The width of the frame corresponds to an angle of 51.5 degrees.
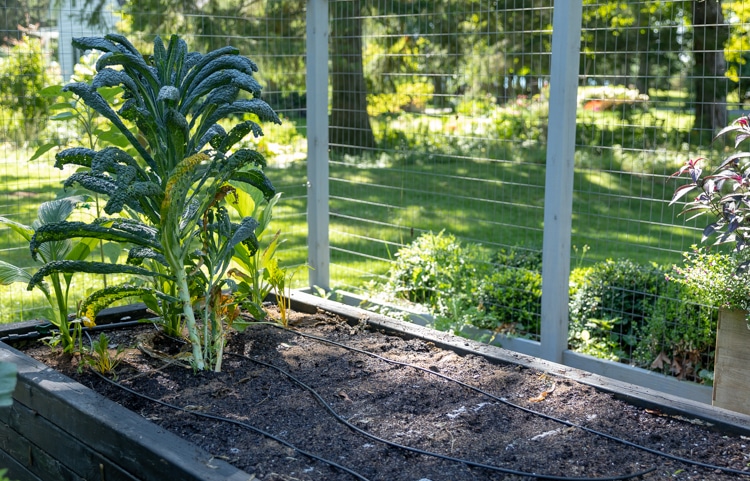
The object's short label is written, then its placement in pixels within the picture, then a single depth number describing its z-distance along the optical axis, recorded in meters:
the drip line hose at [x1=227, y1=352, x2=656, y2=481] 2.38
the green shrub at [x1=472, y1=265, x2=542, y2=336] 4.86
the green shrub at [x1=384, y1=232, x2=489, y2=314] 5.23
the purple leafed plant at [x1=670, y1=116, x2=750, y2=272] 3.33
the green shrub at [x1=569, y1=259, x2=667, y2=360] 4.51
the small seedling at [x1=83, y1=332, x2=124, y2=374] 3.27
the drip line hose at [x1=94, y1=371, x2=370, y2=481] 2.45
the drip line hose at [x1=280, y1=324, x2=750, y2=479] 2.46
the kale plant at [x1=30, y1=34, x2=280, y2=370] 2.99
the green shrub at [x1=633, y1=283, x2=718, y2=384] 4.06
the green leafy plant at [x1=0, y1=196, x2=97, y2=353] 3.39
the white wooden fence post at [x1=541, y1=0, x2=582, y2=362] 4.03
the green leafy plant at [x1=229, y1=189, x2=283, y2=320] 3.80
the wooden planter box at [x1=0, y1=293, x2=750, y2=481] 2.38
